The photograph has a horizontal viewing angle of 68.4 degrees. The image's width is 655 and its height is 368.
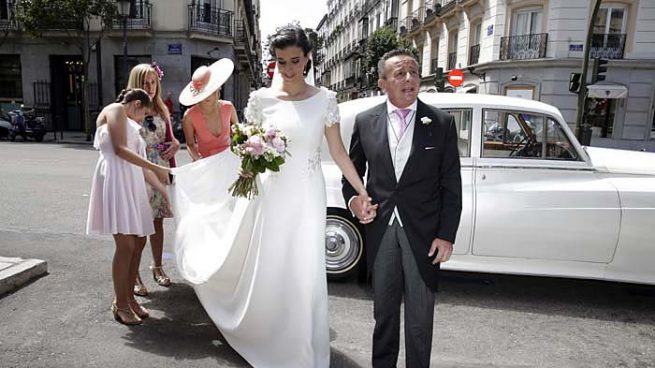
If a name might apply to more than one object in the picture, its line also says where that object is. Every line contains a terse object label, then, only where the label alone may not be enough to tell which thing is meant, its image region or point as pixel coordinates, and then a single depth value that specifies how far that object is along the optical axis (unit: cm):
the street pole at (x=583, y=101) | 1380
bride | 299
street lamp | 1730
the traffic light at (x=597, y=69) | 1361
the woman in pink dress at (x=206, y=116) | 423
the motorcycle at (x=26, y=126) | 1903
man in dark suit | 271
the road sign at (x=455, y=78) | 1902
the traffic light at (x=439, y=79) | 1880
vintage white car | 412
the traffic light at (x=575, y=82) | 1395
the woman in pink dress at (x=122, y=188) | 352
